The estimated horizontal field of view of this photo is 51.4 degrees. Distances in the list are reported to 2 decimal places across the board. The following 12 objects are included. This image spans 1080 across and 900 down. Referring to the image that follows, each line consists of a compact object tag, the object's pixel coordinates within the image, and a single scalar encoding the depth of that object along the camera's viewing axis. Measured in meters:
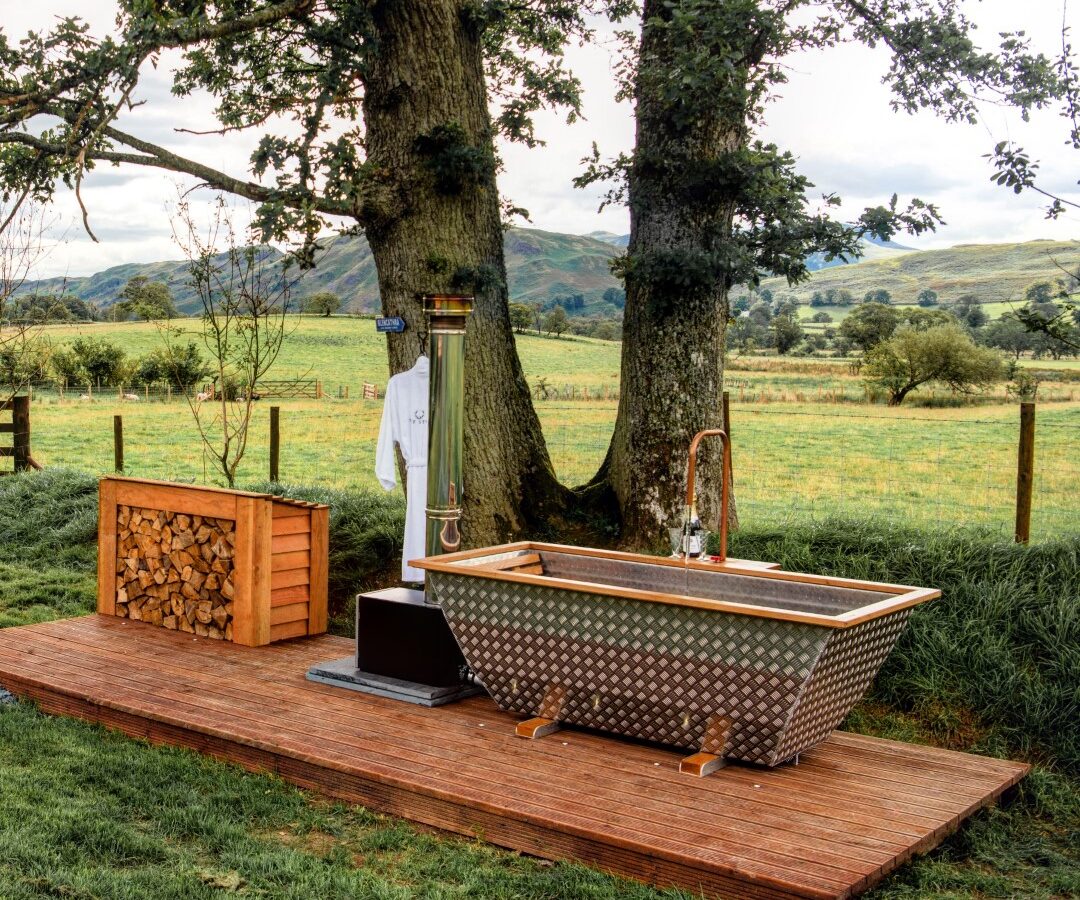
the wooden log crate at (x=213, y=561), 5.66
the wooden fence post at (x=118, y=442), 12.31
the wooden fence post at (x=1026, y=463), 6.41
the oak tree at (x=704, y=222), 6.05
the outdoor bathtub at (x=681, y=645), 3.56
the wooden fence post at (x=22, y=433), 11.97
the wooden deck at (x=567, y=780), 3.10
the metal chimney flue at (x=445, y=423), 4.72
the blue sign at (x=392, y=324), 5.64
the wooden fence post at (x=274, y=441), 10.38
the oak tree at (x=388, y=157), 5.82
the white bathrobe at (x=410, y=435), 5.41
